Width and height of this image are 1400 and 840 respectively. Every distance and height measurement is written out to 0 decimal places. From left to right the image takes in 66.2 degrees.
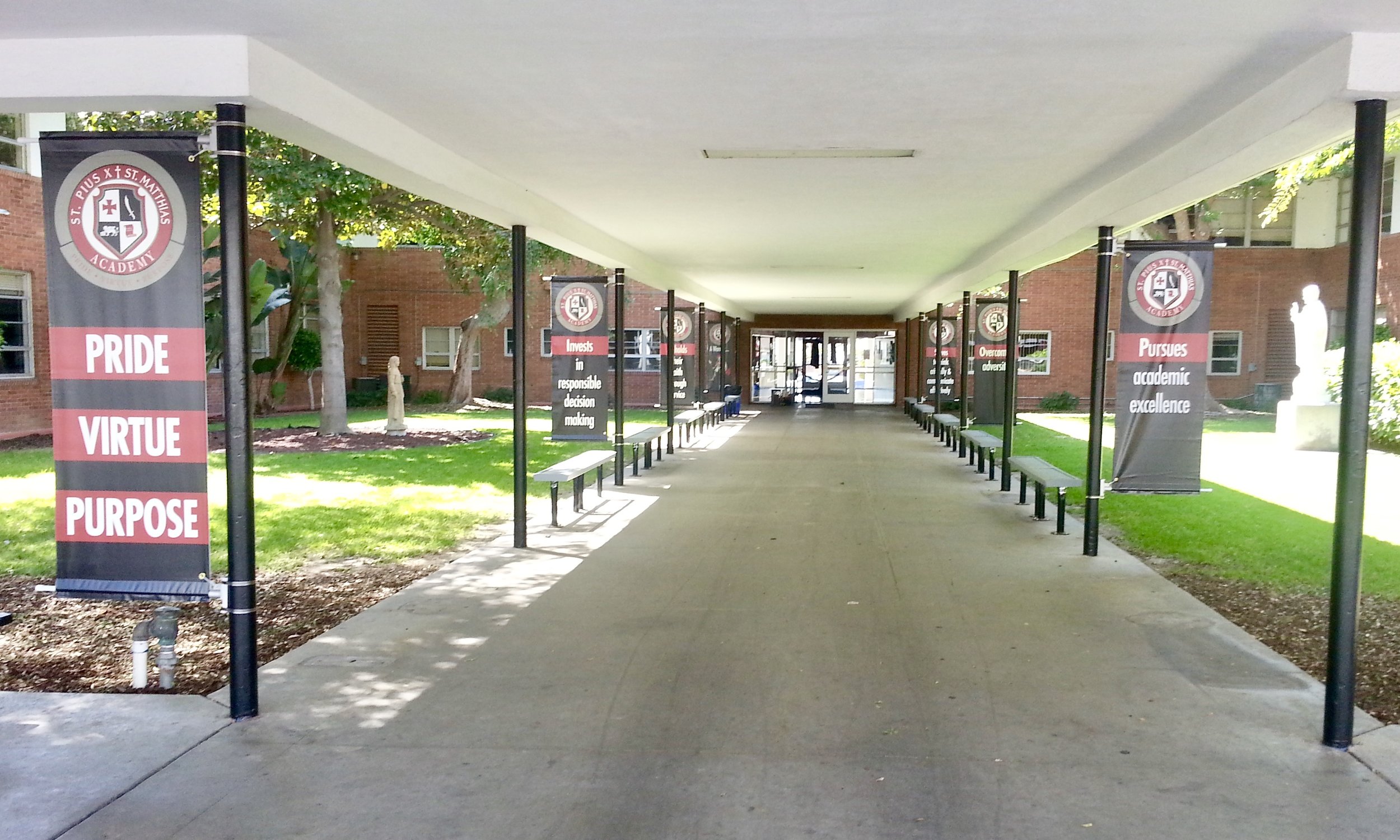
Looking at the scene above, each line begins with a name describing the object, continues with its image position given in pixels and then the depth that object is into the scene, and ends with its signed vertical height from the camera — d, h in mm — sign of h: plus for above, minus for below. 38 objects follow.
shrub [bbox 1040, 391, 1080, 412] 29844 -1174
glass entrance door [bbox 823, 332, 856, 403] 32812 -396
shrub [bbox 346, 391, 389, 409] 30688 -1266
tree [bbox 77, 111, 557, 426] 14578 +2307
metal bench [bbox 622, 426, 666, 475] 14242 -1084
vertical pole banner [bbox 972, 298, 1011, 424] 17516 +55
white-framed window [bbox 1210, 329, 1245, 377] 29984 +269
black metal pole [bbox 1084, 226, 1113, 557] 8195 -101
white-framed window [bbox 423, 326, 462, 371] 32594 +231
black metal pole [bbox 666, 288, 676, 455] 16156 -153
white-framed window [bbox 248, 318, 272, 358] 27500 +347
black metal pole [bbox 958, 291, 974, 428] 16750 -162
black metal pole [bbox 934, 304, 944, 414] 21031 -164
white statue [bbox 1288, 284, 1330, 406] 18125 +194
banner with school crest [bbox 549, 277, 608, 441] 11008 -1
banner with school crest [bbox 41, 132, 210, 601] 4621 +108
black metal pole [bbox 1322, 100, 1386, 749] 4457 -251
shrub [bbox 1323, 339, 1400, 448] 16953 -553
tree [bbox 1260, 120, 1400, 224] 16562 +3166
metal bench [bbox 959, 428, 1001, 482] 13961 -1209
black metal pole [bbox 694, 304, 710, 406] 21531 +71
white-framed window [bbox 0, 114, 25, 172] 17703 +3446
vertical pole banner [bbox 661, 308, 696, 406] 19500 +59
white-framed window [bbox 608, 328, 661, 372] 32594 +178
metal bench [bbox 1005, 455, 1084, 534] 9773 -1109
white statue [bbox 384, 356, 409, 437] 20453 -996
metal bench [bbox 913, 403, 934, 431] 21531 -1219
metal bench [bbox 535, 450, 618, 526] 10023 -1112
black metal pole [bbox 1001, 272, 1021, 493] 12312 +91
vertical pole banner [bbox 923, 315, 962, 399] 21839 +41
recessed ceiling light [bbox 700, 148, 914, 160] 7023 +1350
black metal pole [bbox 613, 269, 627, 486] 13055 -275
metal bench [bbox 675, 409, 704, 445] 18422 -1088
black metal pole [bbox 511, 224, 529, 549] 8680 -94
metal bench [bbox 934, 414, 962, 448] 17750 -1116
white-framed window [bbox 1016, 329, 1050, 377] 30625 +183
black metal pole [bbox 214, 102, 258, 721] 4633 -253
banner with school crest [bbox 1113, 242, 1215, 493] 7699 -36
